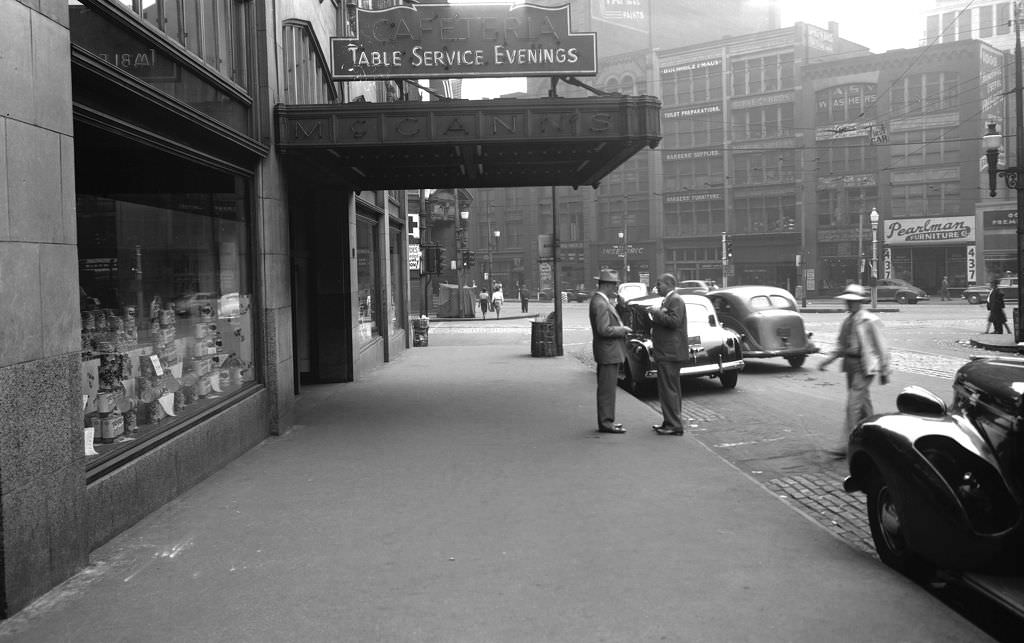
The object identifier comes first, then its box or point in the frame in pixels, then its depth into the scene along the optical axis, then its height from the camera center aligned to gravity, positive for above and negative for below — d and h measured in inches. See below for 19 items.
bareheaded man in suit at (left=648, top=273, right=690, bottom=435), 380.8 -31.1
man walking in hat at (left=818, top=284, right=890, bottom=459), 325.4 -29.4
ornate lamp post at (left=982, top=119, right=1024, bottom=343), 764.6 +96.4
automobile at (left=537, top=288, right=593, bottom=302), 2587.8 -27.1
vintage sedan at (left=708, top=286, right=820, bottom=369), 652.7 -31.4
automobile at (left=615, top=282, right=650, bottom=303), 1476.4 -9.2
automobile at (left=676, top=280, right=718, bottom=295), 1904.5 -4.0
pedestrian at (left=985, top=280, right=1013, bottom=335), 925.2 -36.5
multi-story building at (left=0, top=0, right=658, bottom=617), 183.2 +29.0
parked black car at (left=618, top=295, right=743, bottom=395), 545.3 -45.2
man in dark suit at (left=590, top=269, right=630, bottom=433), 384.2 -27.3
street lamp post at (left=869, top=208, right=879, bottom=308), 1520.7 +100.3
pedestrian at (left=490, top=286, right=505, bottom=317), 1806.1 -28.4
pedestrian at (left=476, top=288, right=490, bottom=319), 1743.4 -24.2
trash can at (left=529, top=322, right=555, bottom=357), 808.3 -51.9
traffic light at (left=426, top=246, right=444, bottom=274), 1279.3 +45.2
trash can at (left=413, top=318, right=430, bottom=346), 972.3 -51.1
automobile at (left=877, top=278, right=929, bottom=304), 1973.4 -32.5
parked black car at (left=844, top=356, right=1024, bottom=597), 165.5 -41.4
